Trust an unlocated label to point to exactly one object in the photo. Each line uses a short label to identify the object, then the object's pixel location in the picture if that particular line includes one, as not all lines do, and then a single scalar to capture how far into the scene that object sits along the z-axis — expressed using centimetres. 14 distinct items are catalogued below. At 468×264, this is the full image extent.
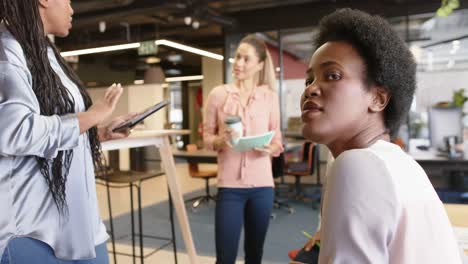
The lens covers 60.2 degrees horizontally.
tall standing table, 236
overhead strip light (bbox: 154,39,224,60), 798
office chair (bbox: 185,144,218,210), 623
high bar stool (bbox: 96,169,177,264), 300
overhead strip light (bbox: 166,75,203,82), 1400
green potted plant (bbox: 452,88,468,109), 526
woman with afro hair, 57
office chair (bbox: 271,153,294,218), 579
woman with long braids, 105
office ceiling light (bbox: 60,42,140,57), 844
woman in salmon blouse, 227
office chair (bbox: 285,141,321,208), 620
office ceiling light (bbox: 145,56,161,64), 1044
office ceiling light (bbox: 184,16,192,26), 667
